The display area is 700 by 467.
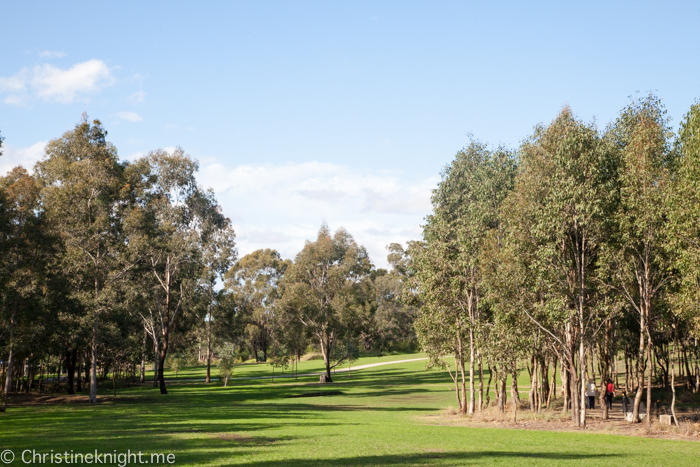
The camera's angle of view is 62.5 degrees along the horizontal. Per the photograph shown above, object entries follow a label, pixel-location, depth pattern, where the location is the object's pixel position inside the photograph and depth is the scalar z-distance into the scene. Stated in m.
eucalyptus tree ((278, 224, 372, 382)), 74.19
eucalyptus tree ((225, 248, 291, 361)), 115.19
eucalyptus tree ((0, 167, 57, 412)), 36.72
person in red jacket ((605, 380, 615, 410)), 31.38
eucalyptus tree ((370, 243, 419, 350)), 115.65
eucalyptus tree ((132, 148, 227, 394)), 53.69
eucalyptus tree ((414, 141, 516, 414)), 34.62
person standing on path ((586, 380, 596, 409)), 34.06
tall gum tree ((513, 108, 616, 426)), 28.44
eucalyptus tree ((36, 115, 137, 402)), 44.28
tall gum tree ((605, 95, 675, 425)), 26.66
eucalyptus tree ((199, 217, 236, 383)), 72.06
